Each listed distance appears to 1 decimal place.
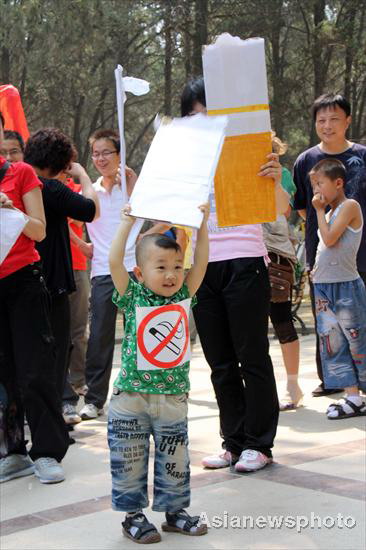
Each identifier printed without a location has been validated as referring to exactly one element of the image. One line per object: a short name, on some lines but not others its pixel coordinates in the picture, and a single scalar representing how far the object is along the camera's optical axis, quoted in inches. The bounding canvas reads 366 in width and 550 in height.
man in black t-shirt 255.9
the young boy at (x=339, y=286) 243.4
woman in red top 187.5
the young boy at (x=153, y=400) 150.1
